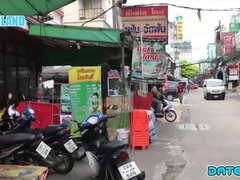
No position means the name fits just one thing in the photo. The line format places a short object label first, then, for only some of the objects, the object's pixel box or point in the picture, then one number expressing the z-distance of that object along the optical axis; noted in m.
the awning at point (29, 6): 4.38
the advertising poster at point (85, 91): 6.09
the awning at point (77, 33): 6.28
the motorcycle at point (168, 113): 10.71
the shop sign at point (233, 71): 35.25
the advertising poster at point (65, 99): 6.46
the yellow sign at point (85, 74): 6.14
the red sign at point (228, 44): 39.61
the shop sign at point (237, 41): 33.74
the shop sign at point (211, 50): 57.03
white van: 22.04
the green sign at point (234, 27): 38.54
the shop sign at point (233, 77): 35.42
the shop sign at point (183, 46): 40.80
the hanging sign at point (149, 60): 7.03
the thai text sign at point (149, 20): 10.30
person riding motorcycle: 10.61
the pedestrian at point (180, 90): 18.67
